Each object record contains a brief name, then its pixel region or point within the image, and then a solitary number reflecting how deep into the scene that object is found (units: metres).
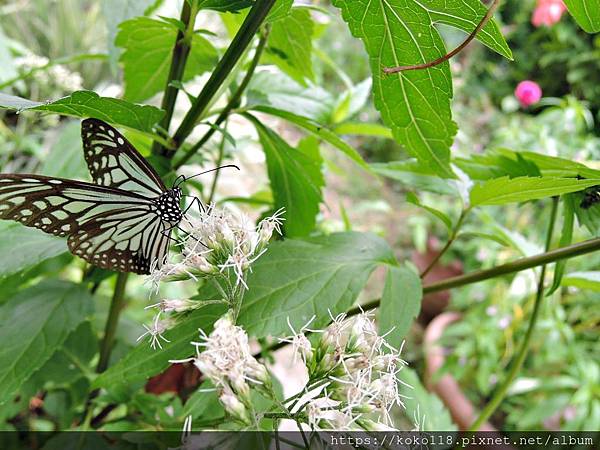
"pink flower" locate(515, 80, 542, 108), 0.83
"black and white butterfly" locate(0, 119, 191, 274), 0.18
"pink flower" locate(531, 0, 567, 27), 0.85
